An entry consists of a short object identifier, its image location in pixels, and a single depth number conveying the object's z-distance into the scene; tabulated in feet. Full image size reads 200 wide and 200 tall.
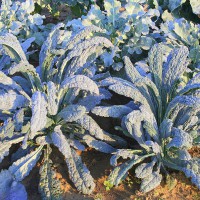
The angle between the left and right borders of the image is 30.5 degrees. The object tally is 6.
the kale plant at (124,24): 9.95
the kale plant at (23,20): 11.16
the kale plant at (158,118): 7.30
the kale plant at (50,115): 7.54
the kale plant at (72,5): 12.37
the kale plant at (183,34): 9.71
